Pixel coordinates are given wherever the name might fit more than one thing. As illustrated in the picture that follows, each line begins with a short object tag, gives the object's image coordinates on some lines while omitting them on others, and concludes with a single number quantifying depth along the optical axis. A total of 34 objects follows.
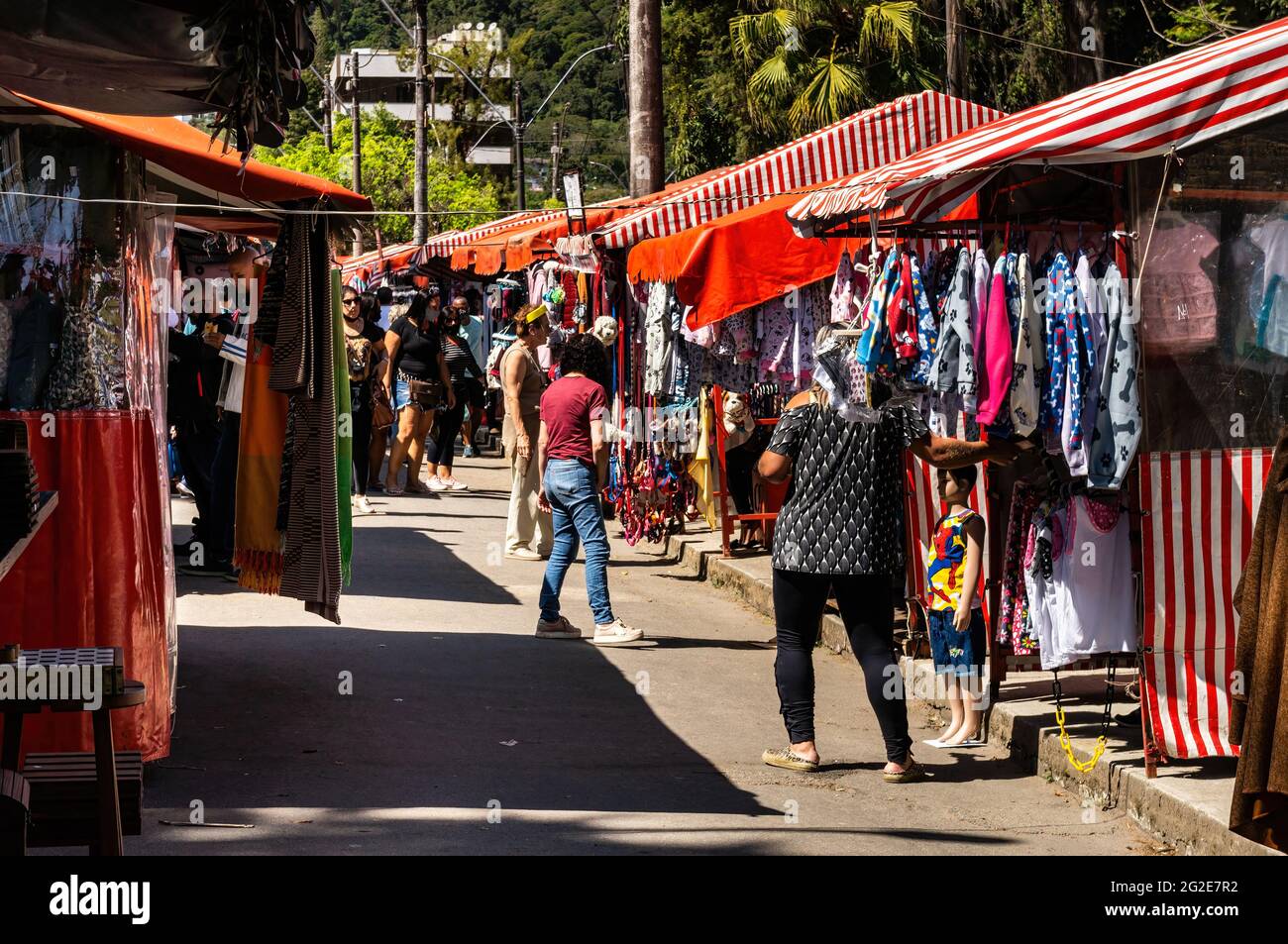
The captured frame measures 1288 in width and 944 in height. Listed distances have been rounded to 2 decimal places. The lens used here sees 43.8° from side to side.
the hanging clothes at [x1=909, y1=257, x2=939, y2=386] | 7.62
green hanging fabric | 8.23
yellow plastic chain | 7.11
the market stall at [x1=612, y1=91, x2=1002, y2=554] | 11.12
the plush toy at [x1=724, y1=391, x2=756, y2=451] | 13.19
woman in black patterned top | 7.25
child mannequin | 7.70
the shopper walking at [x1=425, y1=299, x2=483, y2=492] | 18.61
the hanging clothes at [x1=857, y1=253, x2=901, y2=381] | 7.55
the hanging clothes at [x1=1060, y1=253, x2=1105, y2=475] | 7.04
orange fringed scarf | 8.52
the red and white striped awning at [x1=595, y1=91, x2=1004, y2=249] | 13.72
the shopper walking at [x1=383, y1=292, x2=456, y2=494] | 17.45
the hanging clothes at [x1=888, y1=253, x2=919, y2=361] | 7.63
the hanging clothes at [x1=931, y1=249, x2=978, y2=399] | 7.43
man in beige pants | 13.31
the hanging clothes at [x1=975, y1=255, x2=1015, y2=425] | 7.32
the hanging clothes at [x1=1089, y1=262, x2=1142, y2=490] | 6.88
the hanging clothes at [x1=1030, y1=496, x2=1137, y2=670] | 7.29
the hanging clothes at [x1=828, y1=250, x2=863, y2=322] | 8.59
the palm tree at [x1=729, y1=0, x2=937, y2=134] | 27.11
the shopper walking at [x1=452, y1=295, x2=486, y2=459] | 20.94
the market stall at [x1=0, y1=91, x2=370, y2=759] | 6.44
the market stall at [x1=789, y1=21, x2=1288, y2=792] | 6.71
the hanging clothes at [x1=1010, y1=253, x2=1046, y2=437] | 7.32
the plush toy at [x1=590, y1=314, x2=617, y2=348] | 13.48
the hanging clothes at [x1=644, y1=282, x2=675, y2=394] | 13.28
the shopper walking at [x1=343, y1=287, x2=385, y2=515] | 16.52
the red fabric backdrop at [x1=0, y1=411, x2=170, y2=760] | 6.40
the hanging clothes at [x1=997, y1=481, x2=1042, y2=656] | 7.78
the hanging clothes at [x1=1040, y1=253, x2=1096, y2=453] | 7.09
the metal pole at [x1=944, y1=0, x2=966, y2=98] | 17.22
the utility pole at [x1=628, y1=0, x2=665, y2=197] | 17.00
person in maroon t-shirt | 10.35
